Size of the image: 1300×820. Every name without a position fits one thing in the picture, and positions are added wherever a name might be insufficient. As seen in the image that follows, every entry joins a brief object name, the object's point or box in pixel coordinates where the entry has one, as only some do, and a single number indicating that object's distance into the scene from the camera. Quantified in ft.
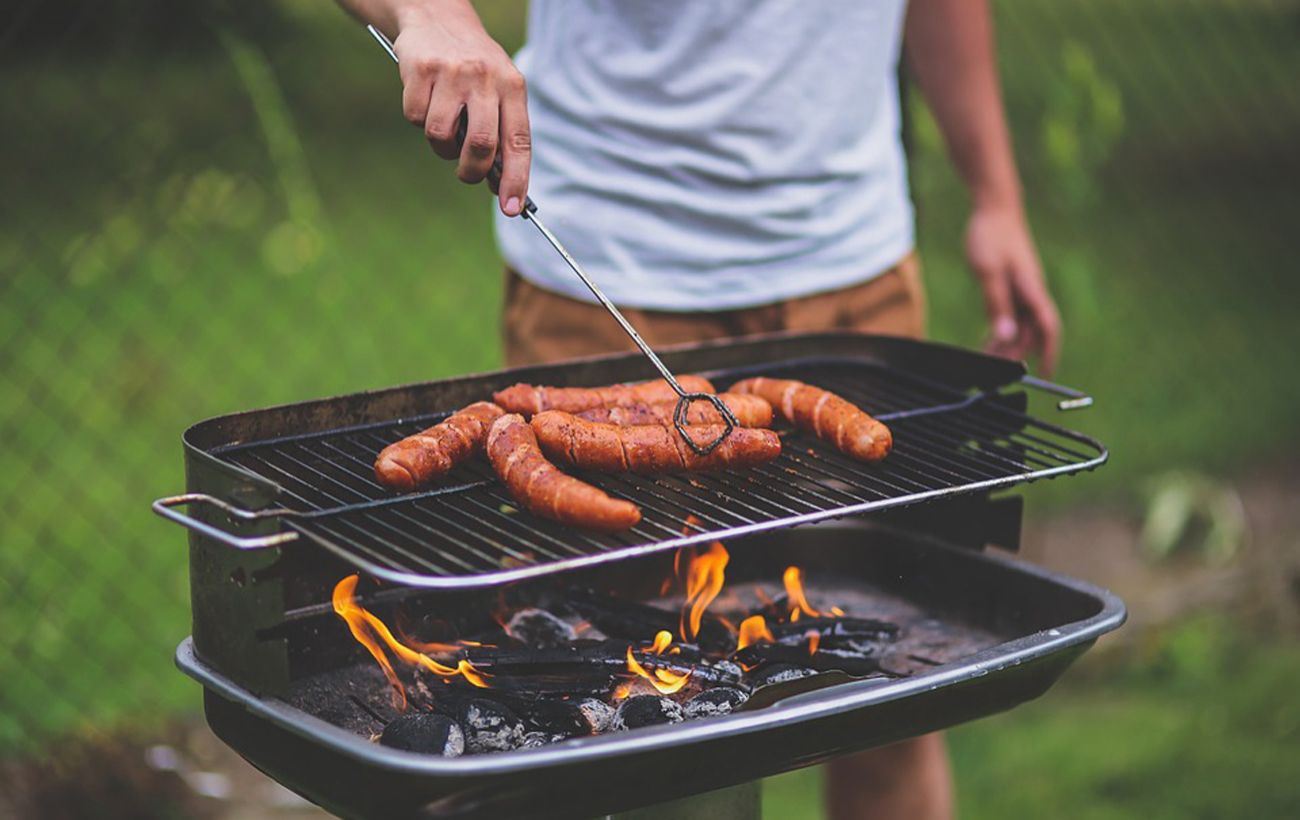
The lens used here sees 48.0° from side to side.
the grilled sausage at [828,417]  7.18
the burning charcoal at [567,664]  6.98
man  8.80
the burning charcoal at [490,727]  6.37
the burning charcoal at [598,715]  6.51
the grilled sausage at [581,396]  7.38
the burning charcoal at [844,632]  7.68
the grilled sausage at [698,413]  7.25
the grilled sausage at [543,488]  6.22
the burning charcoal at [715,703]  6.57
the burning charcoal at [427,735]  6.16
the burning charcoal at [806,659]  7.18
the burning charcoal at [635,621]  7.64
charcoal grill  5.75
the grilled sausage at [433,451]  6.57
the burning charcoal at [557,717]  6.54
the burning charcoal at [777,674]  6.91
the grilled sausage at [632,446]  6.89
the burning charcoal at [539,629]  7.65
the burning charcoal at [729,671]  7.03
